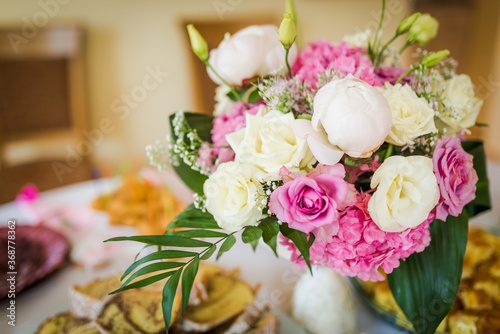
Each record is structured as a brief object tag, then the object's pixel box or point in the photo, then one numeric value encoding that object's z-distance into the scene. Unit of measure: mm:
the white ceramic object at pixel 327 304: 570
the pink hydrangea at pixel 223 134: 491
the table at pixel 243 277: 620
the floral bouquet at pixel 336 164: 378
